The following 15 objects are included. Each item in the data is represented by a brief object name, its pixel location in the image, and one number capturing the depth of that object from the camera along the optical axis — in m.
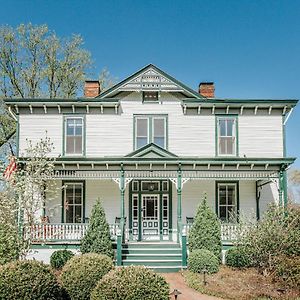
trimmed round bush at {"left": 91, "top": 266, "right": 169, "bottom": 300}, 6.83
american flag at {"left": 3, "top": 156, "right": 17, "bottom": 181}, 14.24
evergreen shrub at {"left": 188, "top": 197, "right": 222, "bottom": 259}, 13.40
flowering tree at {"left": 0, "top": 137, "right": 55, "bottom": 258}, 12.15
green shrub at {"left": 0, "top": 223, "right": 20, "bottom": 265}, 11.69
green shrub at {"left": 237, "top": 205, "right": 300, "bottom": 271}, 11.56
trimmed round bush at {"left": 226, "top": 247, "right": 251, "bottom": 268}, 13.07
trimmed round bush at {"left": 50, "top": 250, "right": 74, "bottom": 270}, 12.80
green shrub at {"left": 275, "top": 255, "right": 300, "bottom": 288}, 10.10
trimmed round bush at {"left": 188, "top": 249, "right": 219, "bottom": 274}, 12.30
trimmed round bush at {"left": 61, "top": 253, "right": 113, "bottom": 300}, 8.29
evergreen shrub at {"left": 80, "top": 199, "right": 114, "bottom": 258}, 13.19
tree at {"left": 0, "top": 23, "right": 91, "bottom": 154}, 24.34
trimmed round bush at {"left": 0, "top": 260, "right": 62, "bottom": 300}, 7.11
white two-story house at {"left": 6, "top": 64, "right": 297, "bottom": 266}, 15.84
